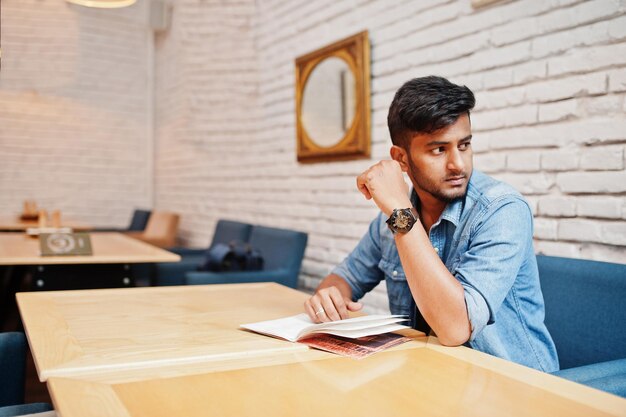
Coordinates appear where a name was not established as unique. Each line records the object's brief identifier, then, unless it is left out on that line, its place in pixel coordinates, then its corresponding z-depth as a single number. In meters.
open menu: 1.19
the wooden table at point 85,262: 2.88
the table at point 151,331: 1.05
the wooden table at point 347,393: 0.84
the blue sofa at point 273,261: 3.07
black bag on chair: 3.21
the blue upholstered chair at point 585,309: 1.56
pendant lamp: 3.88
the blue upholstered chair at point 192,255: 3.70
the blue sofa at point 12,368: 1.42
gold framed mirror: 3.11
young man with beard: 1.24
